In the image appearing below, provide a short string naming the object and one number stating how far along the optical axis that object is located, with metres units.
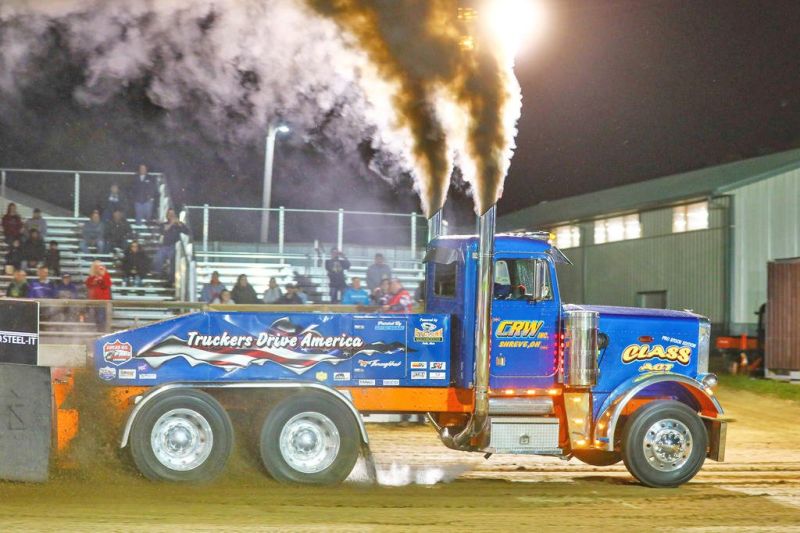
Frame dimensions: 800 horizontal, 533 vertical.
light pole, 22.62
